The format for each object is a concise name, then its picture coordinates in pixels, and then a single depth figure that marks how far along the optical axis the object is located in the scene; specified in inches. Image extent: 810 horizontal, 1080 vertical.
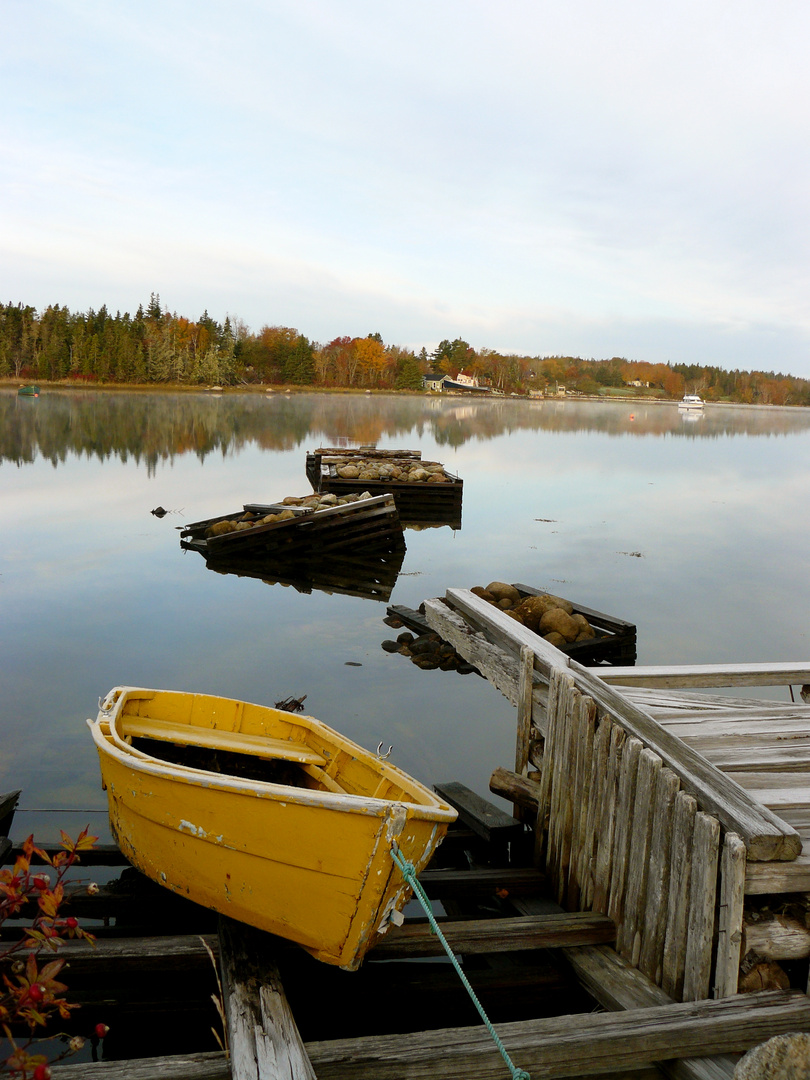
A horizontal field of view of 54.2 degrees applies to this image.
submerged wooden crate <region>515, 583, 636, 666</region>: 421.4
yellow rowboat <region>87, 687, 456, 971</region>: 142.5
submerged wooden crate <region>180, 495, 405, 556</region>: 693.3
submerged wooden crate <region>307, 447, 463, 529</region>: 922.1
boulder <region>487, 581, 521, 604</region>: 497.4
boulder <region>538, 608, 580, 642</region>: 431.2
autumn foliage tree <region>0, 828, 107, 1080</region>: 92.2
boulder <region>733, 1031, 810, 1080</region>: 114.9
